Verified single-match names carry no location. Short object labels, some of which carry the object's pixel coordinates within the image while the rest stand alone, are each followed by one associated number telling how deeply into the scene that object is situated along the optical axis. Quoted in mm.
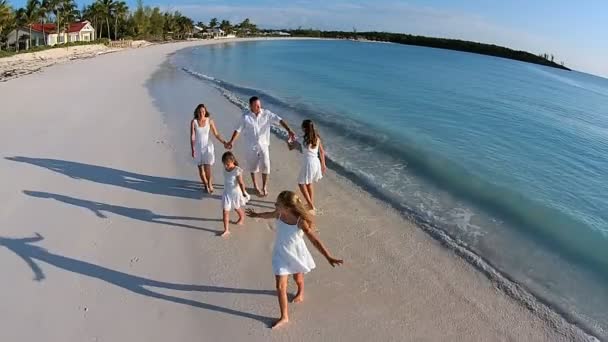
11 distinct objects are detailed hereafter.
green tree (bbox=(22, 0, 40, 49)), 49622
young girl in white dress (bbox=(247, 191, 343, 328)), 4508
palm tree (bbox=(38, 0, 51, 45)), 51897
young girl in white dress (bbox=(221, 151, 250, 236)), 6617
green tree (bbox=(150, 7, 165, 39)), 105000
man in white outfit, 8116
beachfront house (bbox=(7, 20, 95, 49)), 56531
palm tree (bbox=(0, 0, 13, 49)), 43125
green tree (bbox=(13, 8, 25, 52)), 48506
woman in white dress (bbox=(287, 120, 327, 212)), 7488
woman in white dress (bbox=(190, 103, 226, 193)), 8180
